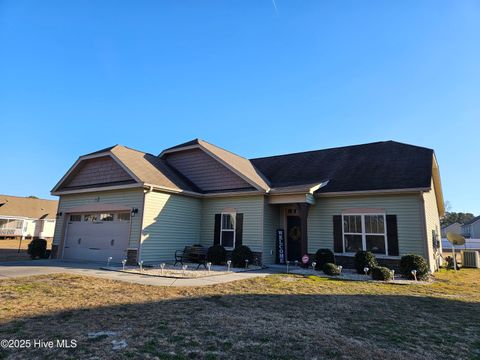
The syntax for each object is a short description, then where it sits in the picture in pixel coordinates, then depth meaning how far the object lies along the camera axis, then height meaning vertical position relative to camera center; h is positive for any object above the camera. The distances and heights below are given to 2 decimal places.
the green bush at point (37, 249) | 16.06 -0.86
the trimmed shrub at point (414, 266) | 10.74 -0.88
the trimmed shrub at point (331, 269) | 11.33 -1.10
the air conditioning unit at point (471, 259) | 17.34 -0.93
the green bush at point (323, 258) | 12.53 -0.75
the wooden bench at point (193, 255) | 13.00 -0.83
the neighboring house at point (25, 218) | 37.19 +1.88
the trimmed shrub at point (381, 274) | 10.44 -1.13
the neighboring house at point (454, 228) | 56.19 +2.81
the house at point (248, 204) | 12.75 +1.59
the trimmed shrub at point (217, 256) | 14.01 -0.87
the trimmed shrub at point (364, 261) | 11.57 -0.78
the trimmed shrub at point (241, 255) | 13.23 -0.77
